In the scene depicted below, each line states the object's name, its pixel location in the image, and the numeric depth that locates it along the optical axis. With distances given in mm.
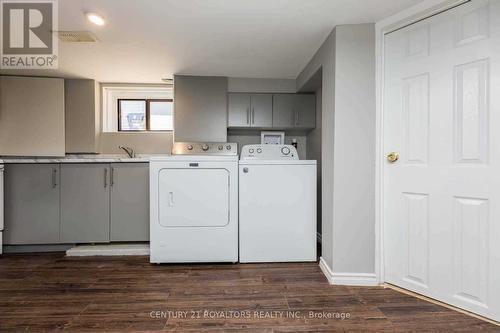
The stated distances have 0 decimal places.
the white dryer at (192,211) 2363
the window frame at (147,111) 3550
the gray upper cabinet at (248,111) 3256
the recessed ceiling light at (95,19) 1873
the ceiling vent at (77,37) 2115
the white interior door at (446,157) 1514
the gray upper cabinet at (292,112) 3291
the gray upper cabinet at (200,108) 3172
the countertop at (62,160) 2777
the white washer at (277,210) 2402
